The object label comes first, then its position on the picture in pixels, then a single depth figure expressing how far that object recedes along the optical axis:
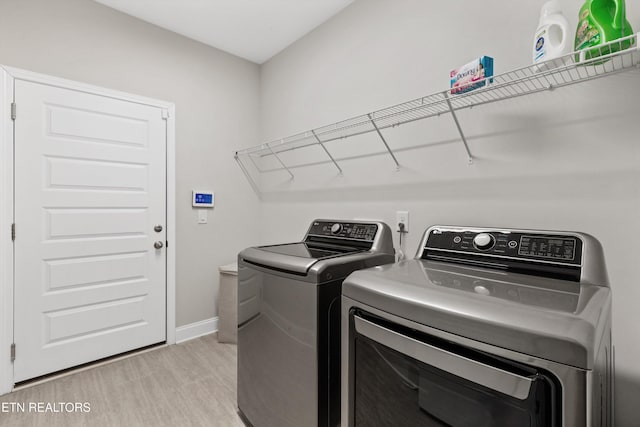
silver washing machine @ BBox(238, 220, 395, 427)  1.20
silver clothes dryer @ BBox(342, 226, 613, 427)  0.61
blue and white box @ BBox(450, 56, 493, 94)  1.14
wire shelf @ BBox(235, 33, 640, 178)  0.92
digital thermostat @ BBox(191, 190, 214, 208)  2.62
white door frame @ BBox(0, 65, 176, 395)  1.81
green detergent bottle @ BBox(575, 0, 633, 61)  0.90
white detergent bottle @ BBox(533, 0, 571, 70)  1.01
